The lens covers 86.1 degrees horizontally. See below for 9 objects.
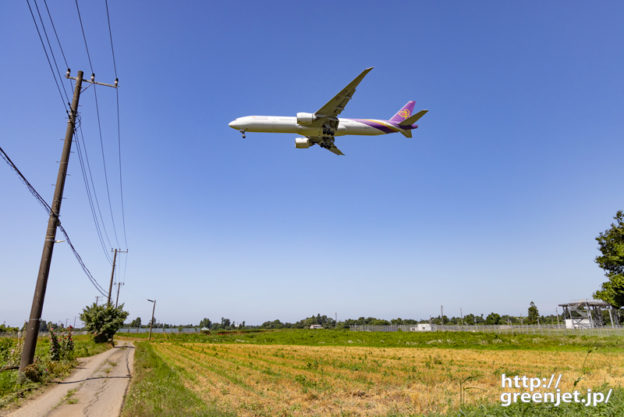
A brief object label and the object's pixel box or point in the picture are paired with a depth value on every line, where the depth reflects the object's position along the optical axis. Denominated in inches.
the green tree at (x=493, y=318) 5360.7
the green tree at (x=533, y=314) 5239.2
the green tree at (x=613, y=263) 1534.2
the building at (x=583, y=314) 2792.8
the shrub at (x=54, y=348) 831.1
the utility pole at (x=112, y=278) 1907.2
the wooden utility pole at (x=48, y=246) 610.5
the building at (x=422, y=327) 3791.8
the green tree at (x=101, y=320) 1697.3
